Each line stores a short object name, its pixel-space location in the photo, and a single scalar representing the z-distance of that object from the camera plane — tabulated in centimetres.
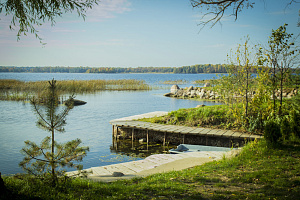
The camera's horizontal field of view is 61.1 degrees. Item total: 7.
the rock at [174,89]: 3819
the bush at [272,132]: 755
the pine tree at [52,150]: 439
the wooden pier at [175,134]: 1068
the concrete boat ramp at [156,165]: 676
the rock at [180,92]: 3698
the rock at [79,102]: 2601
